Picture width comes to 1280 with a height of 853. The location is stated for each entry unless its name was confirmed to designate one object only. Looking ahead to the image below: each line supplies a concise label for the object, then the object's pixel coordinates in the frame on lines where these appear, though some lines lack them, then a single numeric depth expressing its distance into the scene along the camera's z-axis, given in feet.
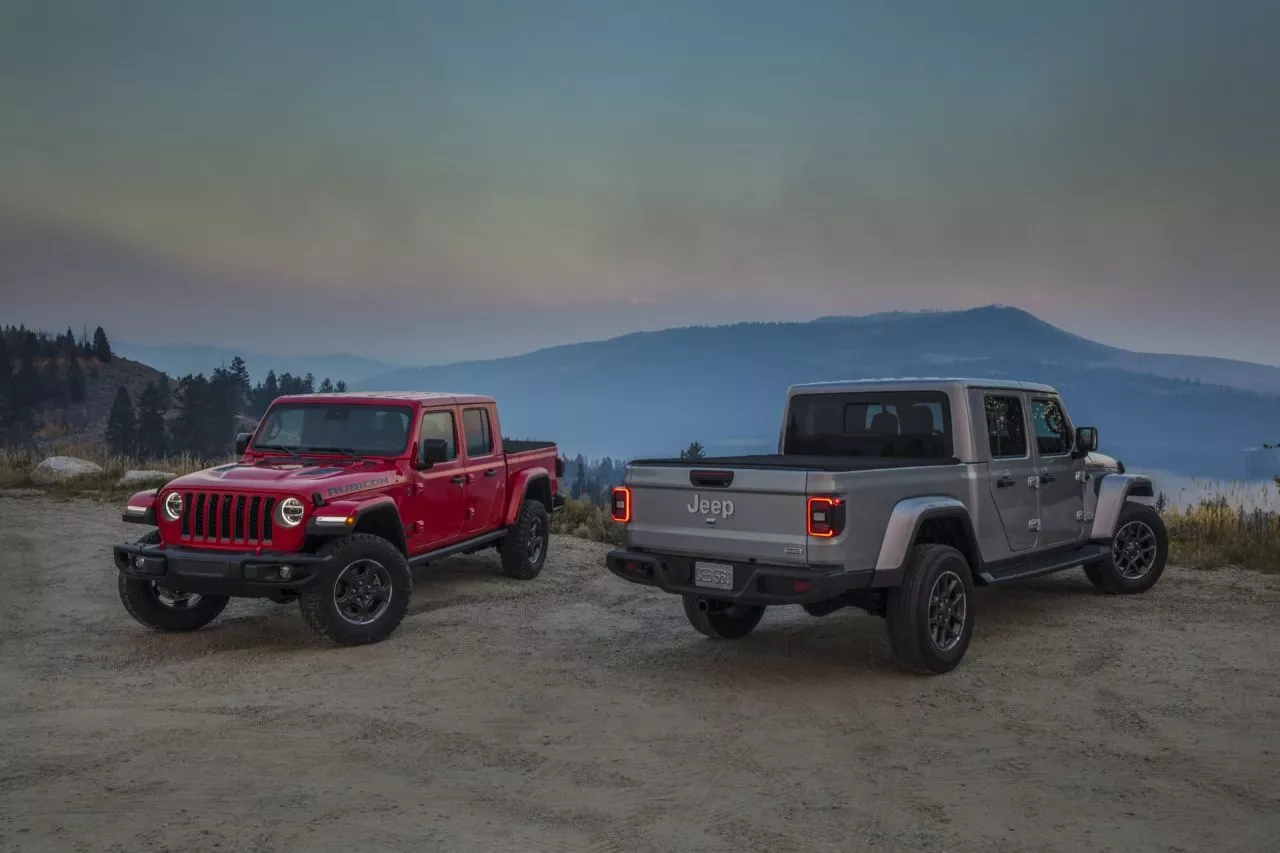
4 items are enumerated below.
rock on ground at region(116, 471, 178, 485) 66.49
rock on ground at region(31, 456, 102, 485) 70.49
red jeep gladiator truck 25.04
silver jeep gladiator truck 21.20
